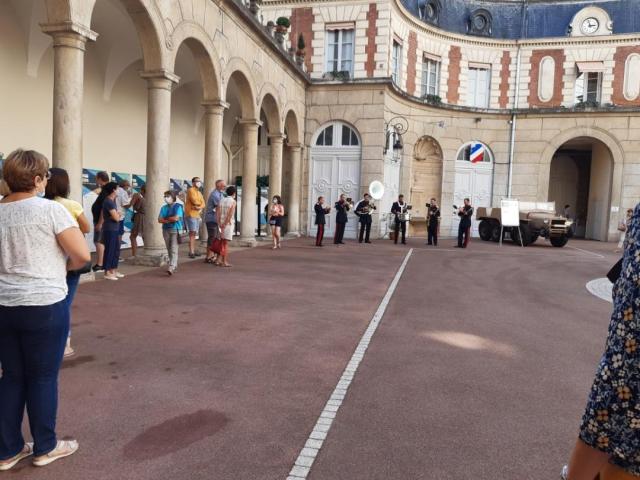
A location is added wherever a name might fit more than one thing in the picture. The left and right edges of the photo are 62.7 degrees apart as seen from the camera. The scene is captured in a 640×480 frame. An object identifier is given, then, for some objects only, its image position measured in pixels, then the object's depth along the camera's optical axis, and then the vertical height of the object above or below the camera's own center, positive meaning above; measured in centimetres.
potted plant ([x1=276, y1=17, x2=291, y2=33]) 1714 +573
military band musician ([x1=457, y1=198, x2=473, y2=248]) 1745 -57
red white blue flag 2405 +249
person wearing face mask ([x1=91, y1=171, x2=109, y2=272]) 807 -31
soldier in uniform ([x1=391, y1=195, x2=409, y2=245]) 1881 -33
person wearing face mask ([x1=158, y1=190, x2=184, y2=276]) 934 -50
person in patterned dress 152 -55
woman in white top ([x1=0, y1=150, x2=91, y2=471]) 264 -51
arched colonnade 766 +219
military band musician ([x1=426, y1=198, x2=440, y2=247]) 1809 -58
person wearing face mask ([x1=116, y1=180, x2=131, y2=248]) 1073 -9
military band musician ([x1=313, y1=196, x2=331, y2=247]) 1593 -41
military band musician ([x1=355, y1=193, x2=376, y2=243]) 1788 -40
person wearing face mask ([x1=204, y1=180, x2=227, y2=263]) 1083 -38
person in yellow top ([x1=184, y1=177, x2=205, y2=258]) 1100 -27
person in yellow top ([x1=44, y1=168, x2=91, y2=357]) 348 -5
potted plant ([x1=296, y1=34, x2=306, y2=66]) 1959 +558
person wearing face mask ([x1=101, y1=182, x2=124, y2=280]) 786 -59
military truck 1923 -57
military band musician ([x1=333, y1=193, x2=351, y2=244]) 1678 -51
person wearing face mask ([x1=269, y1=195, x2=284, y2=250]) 1469 -54
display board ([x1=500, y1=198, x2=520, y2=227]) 1945 -19
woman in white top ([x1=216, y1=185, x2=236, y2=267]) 1046 -38
